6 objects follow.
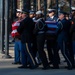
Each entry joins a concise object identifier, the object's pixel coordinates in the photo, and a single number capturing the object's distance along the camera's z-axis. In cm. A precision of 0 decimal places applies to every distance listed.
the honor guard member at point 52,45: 1256
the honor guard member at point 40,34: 1195
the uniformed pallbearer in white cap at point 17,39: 1269
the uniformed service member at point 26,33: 1202
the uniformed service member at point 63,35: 1209
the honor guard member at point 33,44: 1250
